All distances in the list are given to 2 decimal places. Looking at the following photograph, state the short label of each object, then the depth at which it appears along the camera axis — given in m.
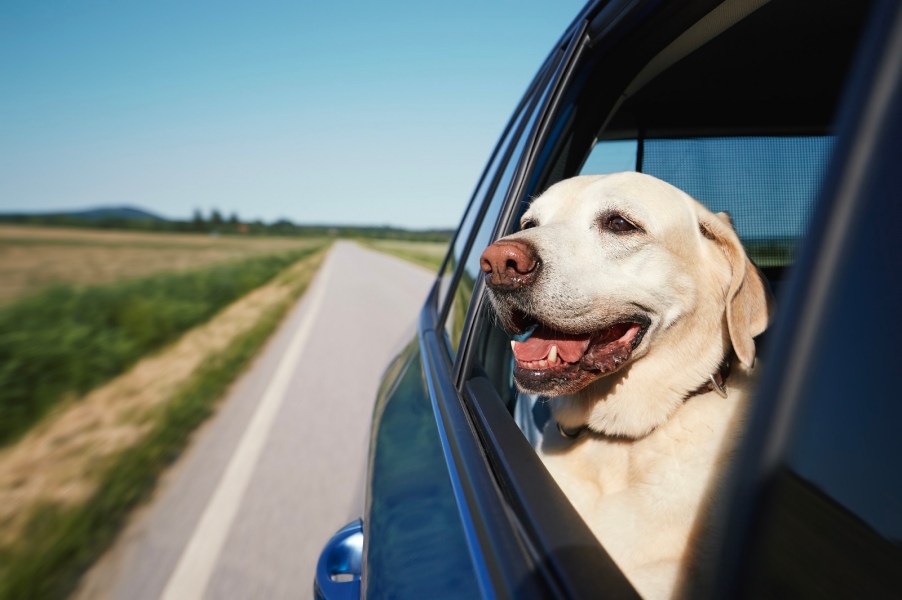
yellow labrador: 0.49
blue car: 0.18
